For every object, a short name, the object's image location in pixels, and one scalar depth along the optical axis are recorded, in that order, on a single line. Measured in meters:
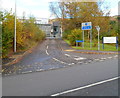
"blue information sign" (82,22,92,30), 20.05
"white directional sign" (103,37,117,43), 19.09
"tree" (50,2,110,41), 22.97
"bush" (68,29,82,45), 23.05
